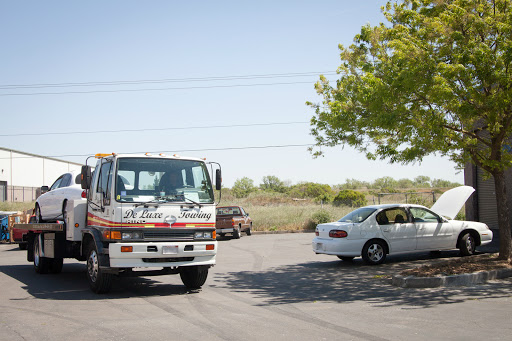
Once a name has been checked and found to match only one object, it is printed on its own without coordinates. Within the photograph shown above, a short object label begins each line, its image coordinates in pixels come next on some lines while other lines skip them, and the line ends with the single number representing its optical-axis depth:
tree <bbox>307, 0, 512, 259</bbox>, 10.34
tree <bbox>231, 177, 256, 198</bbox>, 76.19
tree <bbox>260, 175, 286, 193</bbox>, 79.19
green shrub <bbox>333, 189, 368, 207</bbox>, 43.47
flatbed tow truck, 9.20
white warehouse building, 53.75
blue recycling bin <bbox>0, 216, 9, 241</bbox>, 25.14
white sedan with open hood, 13.20
